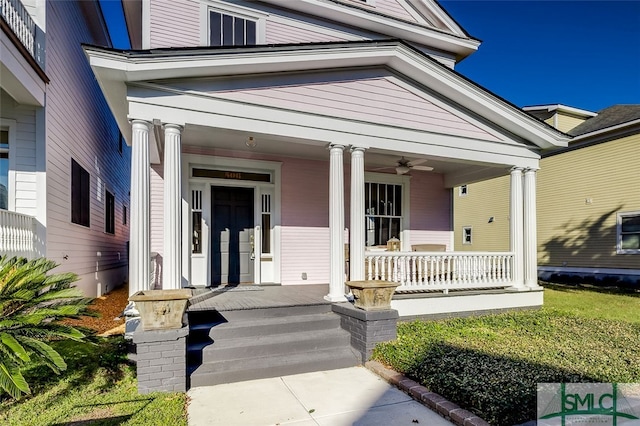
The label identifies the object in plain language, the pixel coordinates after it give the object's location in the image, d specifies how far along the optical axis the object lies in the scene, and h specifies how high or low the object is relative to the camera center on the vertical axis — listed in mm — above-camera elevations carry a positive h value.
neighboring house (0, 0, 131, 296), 5512 +1638
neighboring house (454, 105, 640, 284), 11672 +916
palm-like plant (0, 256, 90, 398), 2646 -734
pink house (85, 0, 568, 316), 4797 +1444
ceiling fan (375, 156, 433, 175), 7578 +1312
